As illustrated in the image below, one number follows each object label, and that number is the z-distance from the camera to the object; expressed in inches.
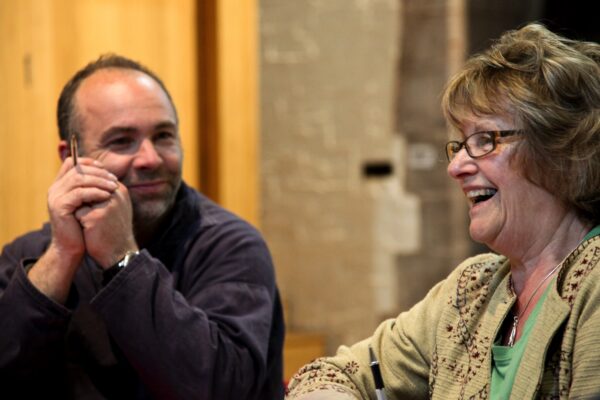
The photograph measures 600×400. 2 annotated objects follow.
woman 120.7
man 128.6
